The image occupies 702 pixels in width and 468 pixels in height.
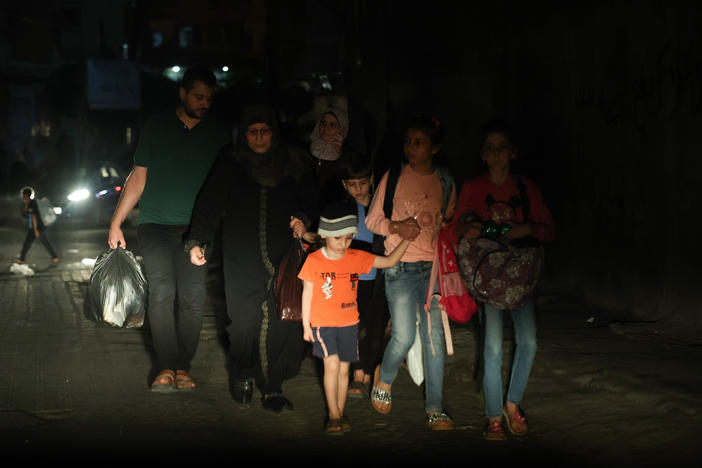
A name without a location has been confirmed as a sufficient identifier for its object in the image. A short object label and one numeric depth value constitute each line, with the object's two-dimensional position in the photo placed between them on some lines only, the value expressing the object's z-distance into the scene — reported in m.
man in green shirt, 13.58
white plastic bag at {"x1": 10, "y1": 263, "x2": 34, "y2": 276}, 28.75
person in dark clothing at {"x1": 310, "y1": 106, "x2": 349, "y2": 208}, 13.69
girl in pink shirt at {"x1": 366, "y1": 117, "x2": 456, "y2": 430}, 11.92
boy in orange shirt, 11.57
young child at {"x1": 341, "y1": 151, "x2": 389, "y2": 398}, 12.87
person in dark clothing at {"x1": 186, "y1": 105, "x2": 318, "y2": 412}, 12.72
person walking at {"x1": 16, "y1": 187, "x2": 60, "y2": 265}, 29.83
